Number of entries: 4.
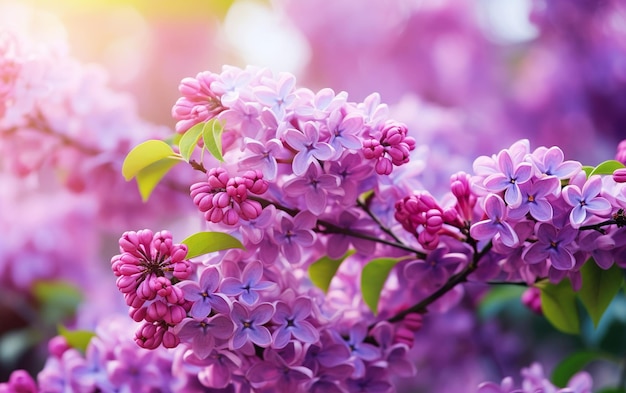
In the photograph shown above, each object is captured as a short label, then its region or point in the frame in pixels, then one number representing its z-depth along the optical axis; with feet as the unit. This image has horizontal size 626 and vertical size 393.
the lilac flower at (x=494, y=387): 3.37
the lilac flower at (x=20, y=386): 3.43
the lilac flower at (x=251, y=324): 3.19
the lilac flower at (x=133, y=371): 3.39
